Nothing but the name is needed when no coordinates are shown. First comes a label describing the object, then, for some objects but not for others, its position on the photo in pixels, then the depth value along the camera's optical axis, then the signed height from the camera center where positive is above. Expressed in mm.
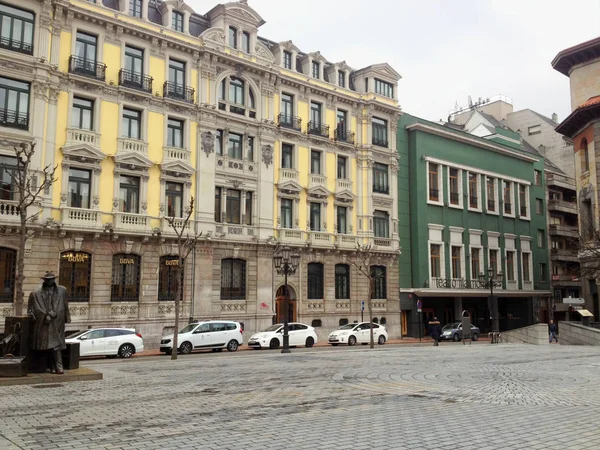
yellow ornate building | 30234 +8080
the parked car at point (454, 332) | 43750 -2809
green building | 47188 +5979
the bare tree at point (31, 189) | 28359 +5030
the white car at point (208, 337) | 29094 -2196
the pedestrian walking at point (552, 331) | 40181 -2502
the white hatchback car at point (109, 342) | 25922 -2143
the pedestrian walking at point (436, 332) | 35031 -2277
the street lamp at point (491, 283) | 37562 +877
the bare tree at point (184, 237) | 33038 +3282
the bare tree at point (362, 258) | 42469 +2560
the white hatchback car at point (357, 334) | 36312 -2512
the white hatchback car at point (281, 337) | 32250 -2388
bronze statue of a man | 13828 -581
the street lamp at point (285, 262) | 27438 +1638
